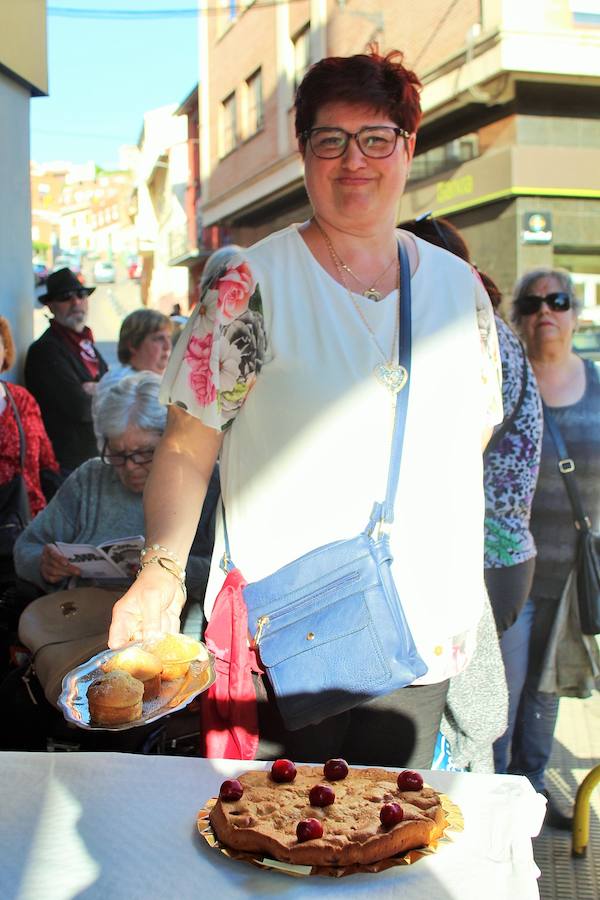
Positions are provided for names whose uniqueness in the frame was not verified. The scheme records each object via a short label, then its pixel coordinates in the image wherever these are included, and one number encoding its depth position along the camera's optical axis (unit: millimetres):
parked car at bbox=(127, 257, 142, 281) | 55366
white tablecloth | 1285
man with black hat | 5410
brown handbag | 2508
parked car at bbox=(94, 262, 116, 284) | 53750
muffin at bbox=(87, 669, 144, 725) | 1409
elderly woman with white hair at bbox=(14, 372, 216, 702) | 3041
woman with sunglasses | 3381
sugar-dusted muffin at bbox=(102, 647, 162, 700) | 1437
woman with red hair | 1751
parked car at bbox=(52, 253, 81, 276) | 55494
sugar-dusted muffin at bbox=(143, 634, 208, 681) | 1476
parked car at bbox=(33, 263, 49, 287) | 31925
